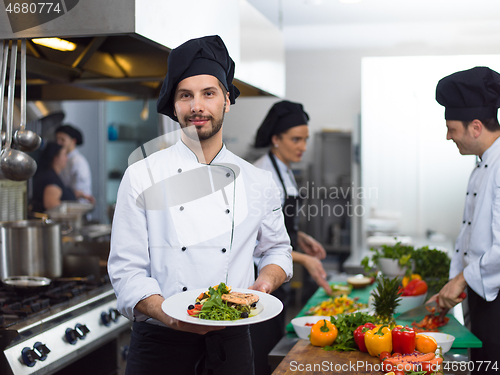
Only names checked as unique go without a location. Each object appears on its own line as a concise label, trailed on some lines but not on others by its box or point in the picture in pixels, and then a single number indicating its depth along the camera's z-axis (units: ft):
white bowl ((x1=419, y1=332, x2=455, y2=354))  5.17
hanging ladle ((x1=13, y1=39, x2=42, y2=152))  5.01
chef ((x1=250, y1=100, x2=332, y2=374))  7.88
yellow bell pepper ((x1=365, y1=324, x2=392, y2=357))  4.74
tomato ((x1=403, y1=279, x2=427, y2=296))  6.93
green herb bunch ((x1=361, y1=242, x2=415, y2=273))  7.82
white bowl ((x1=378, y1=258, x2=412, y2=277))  7.75
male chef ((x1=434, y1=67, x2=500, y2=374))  5.70
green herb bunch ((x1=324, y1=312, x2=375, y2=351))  5.11
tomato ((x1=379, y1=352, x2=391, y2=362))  4.62
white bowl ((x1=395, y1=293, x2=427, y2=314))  6.77
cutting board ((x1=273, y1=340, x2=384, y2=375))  4.54
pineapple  6.11
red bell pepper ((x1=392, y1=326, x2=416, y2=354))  4.69
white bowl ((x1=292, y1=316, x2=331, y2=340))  5.55
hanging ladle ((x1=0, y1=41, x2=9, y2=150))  4.93
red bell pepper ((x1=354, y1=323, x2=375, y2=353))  4.96
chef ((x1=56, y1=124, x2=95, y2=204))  14.61
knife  6.20
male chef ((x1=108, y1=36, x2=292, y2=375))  4.06
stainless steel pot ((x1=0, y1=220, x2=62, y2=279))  6.06
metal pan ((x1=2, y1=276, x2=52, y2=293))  5.87
